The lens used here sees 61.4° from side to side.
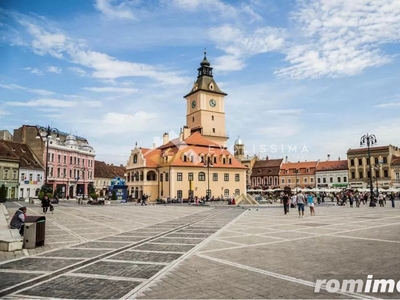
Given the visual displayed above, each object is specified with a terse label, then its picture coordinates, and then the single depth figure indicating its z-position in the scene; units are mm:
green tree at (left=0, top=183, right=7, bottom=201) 44438
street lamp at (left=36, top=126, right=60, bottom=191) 68681
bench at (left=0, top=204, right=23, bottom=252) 10359
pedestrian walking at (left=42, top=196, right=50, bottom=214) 25625
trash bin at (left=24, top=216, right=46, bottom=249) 11016
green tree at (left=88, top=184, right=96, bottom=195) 76450
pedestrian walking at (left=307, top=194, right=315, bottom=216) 24303
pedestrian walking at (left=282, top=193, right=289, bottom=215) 26281
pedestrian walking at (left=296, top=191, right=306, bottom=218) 23062
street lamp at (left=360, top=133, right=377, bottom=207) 35812
